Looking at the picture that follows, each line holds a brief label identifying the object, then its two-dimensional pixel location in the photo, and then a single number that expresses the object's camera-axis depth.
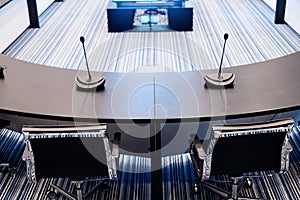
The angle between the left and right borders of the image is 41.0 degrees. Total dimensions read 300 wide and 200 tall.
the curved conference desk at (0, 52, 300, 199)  2.46
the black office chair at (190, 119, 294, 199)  2.12
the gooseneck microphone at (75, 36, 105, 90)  2.72
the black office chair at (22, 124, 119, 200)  2.14
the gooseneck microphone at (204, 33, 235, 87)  2.73
